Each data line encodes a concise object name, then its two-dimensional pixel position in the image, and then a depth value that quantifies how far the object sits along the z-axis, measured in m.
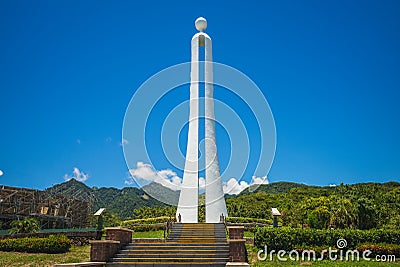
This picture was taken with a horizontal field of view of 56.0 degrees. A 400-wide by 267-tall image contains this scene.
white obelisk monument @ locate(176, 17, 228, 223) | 22.05
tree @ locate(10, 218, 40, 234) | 14.53
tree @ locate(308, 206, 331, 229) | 20.11
